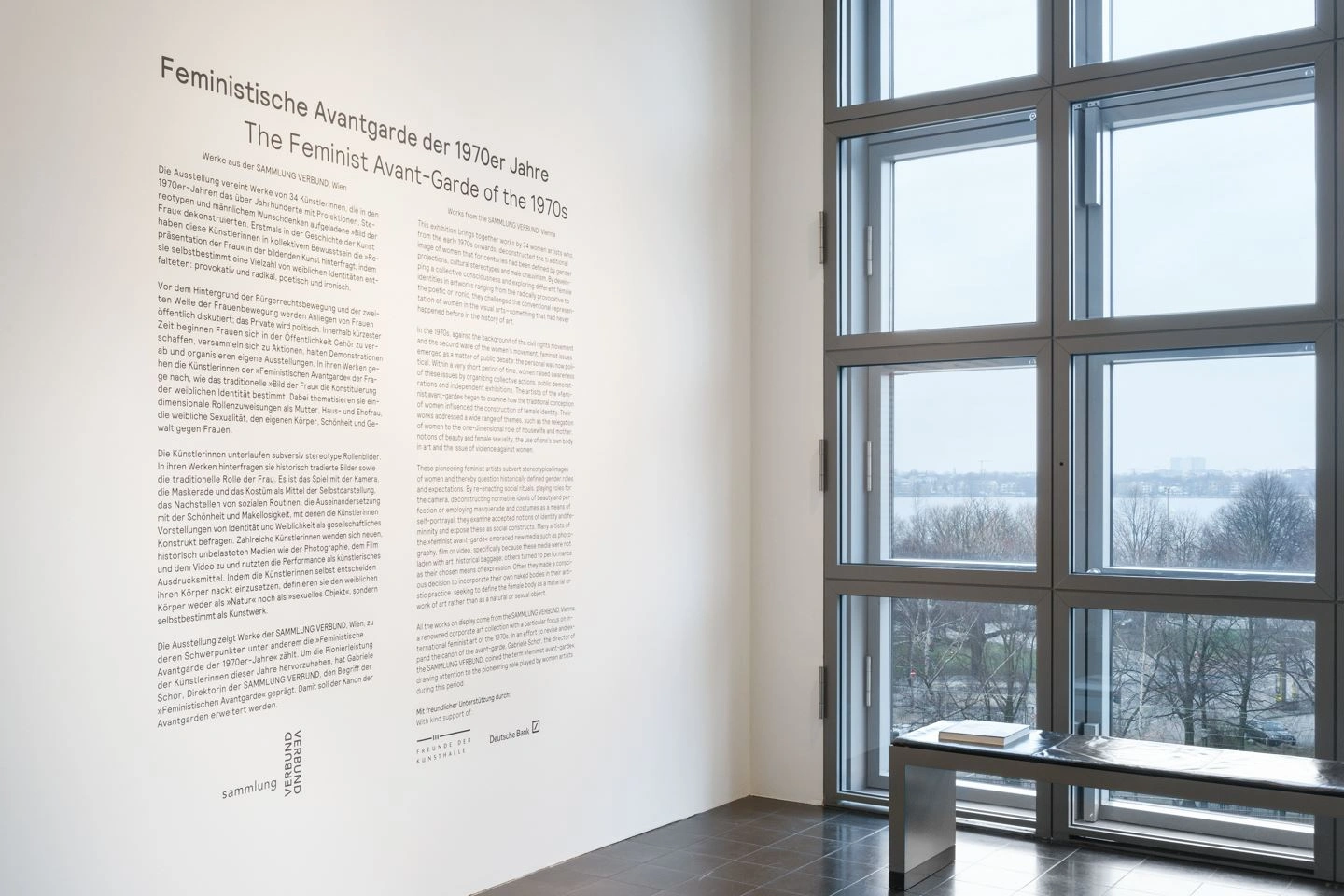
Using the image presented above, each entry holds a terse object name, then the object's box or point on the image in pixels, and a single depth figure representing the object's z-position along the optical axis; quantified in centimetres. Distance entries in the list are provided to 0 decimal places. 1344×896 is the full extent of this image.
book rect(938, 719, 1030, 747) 413
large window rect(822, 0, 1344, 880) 442
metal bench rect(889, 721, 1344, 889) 358
